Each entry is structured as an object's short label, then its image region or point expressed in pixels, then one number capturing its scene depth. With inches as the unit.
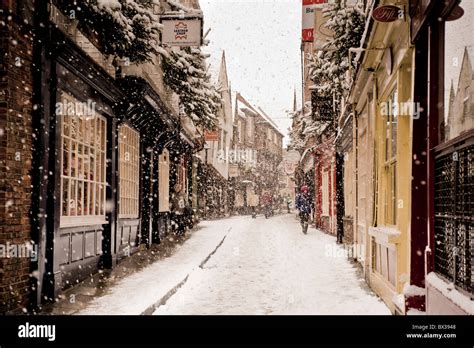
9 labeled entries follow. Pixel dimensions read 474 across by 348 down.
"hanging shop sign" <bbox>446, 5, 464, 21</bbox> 167.8
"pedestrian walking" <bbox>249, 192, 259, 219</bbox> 1277.9
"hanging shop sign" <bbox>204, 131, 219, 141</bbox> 1099.9
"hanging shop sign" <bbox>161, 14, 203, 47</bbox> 366.9
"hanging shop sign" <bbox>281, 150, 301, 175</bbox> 1371.8
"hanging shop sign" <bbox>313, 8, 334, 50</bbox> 734.5
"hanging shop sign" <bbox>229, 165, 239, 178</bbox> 1645.4
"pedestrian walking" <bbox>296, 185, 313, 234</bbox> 751.7
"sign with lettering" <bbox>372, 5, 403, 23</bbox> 226.7
